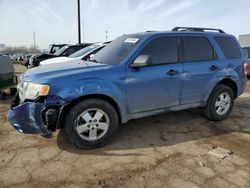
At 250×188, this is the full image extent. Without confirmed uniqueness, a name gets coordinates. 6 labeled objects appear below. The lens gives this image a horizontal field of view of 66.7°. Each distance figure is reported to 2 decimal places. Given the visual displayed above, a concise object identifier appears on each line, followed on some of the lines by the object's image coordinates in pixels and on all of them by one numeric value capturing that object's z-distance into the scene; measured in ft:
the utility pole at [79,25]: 50.53
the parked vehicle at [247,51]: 29.51
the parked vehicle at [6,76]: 17.89
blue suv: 8.81
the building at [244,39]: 81.74
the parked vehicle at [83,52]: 20.73
